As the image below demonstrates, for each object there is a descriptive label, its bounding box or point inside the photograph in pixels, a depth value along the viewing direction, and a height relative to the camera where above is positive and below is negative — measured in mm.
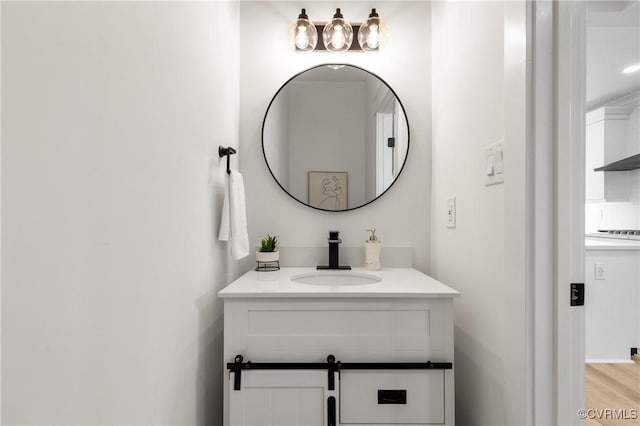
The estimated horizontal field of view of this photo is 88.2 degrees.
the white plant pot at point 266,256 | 1570 -201
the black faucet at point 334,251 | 1652 -186
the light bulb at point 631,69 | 2368 +1058
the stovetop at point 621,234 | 2273 -141
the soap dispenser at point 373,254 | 1637 -199
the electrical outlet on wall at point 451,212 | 1447 +10
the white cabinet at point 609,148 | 2336 +476
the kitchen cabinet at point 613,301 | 2178 -579
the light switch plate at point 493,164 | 1044 +164
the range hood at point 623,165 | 2010 +325
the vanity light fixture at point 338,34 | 1681 +929
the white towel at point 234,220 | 1328 -26
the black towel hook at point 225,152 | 1388 +265
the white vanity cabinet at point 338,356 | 1113 -488
